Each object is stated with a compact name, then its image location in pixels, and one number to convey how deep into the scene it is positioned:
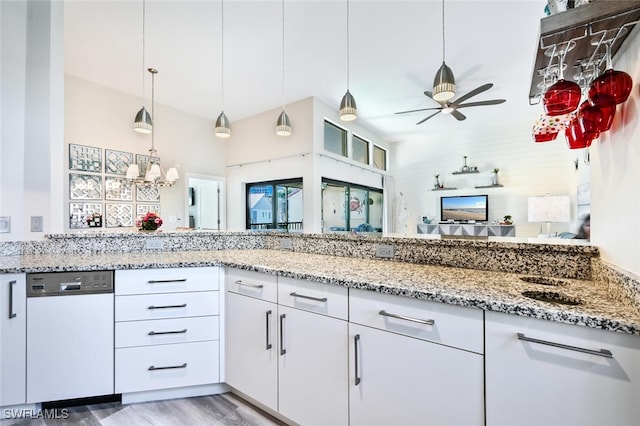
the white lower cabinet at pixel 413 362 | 0.98
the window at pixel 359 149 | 5.94
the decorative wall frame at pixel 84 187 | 3.94
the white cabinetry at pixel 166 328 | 1.67
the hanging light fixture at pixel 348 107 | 2.53
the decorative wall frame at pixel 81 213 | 3.93
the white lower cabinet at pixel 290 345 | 1.29
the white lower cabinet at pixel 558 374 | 0.76
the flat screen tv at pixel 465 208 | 6.25
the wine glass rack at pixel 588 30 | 0.79
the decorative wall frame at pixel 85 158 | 3.94
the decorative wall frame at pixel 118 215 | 4.27
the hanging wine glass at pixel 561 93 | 0.93
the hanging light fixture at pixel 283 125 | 3.12
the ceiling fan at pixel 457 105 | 3.62
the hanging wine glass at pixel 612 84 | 0.87
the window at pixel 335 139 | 5.10
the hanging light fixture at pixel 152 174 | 4.01
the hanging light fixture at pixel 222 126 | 2.96
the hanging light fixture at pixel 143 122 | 2.95
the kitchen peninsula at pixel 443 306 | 0.82
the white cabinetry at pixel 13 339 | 1.55
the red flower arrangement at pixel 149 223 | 2.49
